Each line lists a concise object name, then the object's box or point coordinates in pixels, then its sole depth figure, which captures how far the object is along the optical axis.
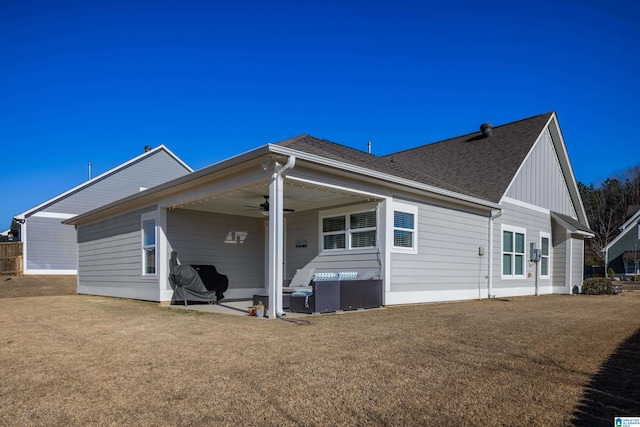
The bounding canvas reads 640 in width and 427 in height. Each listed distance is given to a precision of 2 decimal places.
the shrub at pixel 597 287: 15.30
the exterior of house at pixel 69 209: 21.09
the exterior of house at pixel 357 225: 8.95
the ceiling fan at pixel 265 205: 10.48
